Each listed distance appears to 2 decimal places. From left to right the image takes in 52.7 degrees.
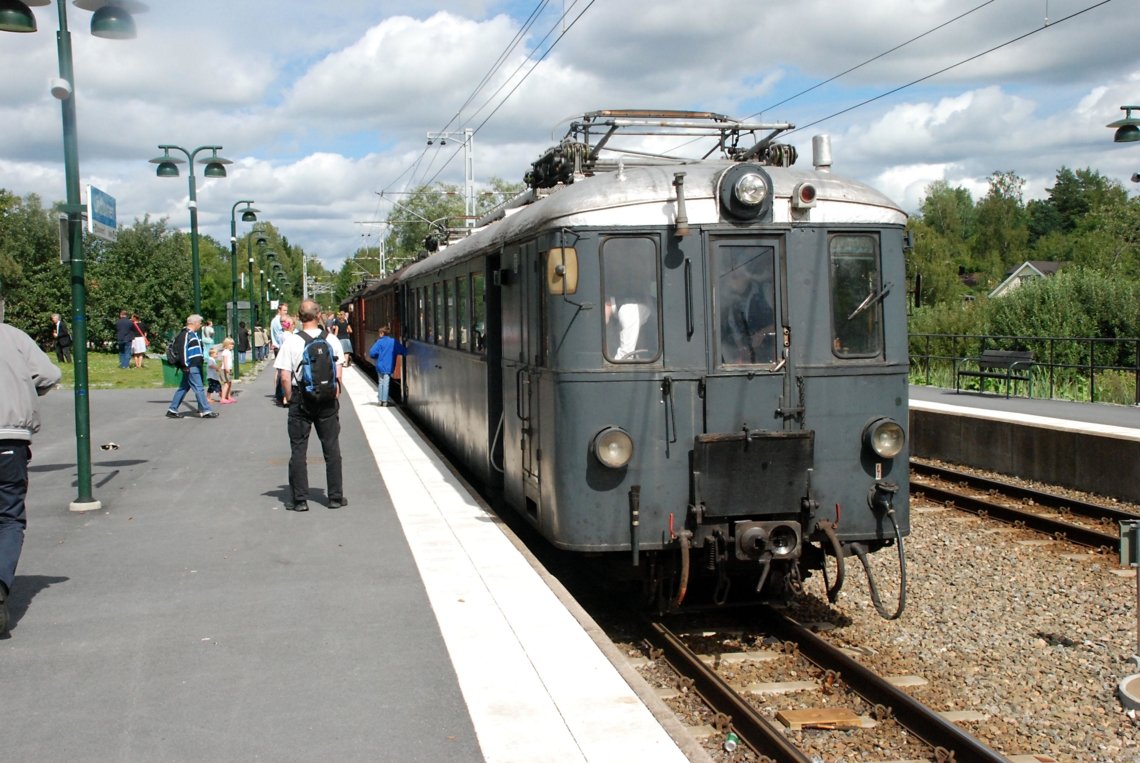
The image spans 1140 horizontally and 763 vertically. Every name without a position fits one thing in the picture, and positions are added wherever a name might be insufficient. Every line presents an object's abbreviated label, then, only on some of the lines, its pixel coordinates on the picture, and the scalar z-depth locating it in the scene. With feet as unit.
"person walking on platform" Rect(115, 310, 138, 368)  115.55
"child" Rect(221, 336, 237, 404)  74.87
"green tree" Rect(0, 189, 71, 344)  196.03
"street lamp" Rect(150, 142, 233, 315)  75.56
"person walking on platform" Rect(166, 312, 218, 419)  60.39
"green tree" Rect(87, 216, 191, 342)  196.24
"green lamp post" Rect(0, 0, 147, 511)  32.58
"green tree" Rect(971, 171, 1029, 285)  361.51
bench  65.36
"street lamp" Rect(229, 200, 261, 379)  100.48
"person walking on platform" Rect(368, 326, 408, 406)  68.64
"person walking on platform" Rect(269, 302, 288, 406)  75.10
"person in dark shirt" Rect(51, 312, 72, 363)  119.69
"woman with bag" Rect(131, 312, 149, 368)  118.73
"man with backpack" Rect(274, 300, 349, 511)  32.96
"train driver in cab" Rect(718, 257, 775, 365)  23.67
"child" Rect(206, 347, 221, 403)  72.08
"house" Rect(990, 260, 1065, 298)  276.62
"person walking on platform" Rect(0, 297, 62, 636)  20.15
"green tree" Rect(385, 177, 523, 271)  206.90
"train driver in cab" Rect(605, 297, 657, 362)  23.52
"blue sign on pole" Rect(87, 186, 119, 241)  32.35
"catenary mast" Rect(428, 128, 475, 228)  135.85
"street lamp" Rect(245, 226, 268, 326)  133.08
